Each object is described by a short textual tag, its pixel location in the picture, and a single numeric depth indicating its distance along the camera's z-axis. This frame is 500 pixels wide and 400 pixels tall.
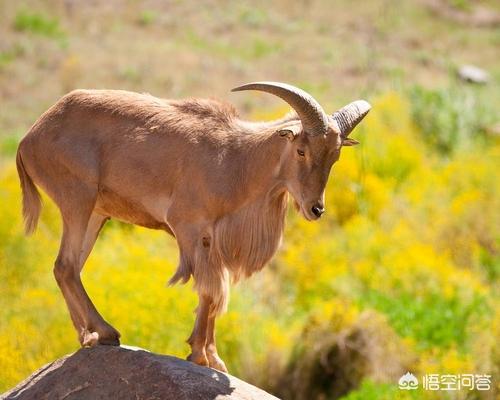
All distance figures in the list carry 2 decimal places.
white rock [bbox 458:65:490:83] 58.37
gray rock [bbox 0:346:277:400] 13.95
